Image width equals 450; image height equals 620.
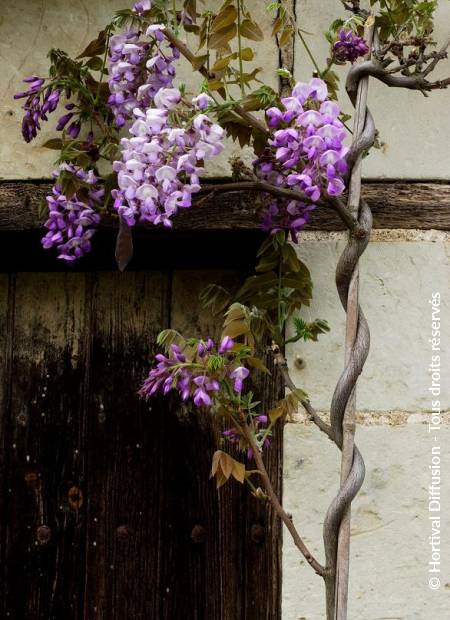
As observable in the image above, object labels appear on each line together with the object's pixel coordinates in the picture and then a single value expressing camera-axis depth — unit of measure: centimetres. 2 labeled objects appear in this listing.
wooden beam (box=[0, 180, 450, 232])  368
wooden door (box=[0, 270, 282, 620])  372
